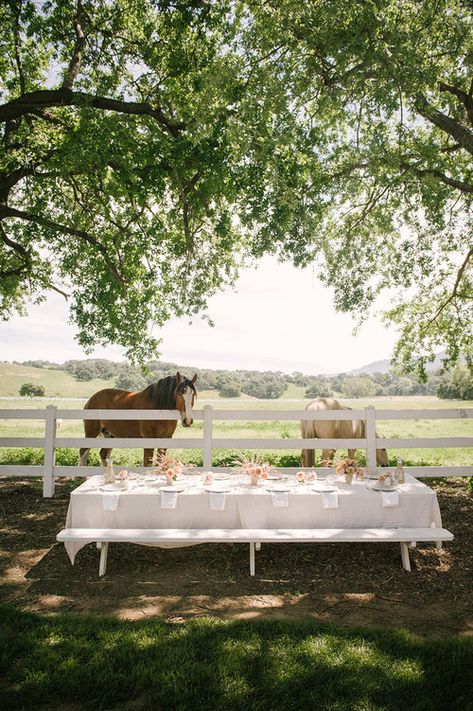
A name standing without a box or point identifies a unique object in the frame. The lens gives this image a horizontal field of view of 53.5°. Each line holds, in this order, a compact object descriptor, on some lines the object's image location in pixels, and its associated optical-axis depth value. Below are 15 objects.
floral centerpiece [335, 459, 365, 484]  5.79
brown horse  7.77
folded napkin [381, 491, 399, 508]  5.40
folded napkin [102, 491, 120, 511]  5.33
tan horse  8.43
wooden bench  5.07
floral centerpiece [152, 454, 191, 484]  5.65
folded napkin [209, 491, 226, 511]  5.33
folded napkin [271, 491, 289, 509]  5.34
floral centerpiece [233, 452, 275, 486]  5.75
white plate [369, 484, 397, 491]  5.54
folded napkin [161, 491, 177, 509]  5.31
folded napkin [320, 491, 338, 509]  5.34
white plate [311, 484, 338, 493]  5.47
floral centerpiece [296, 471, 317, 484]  5.77
